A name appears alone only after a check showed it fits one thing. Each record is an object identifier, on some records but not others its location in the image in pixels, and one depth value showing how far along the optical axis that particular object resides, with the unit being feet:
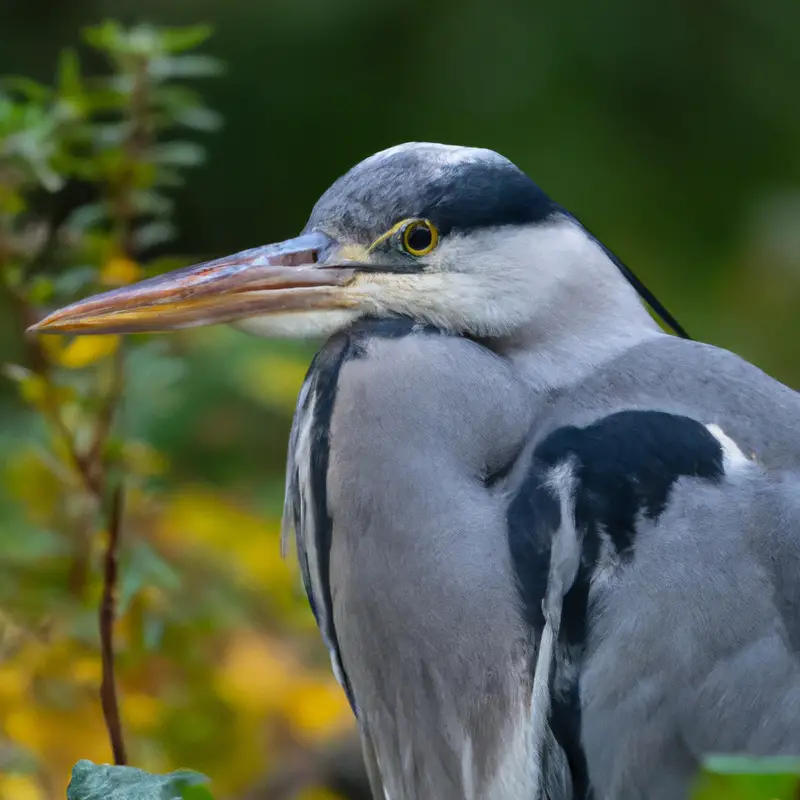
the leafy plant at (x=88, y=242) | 27.40
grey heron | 26.72
